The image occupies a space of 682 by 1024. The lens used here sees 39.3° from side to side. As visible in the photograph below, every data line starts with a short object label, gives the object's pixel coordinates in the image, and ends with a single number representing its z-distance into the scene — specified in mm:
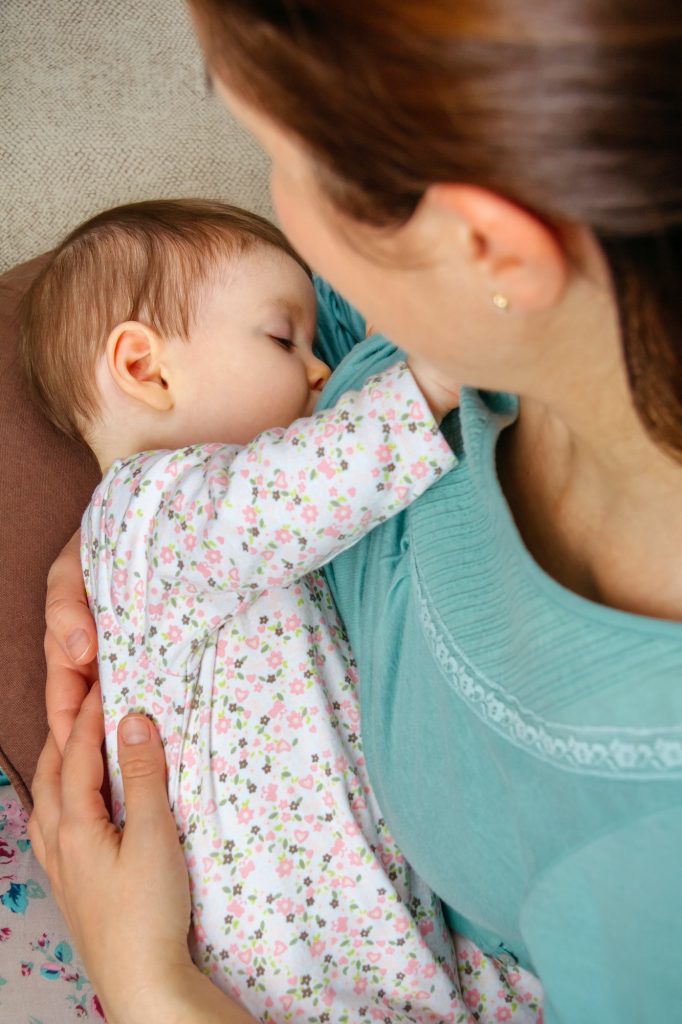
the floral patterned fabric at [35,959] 1307
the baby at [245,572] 988
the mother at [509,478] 465
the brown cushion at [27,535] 1277
